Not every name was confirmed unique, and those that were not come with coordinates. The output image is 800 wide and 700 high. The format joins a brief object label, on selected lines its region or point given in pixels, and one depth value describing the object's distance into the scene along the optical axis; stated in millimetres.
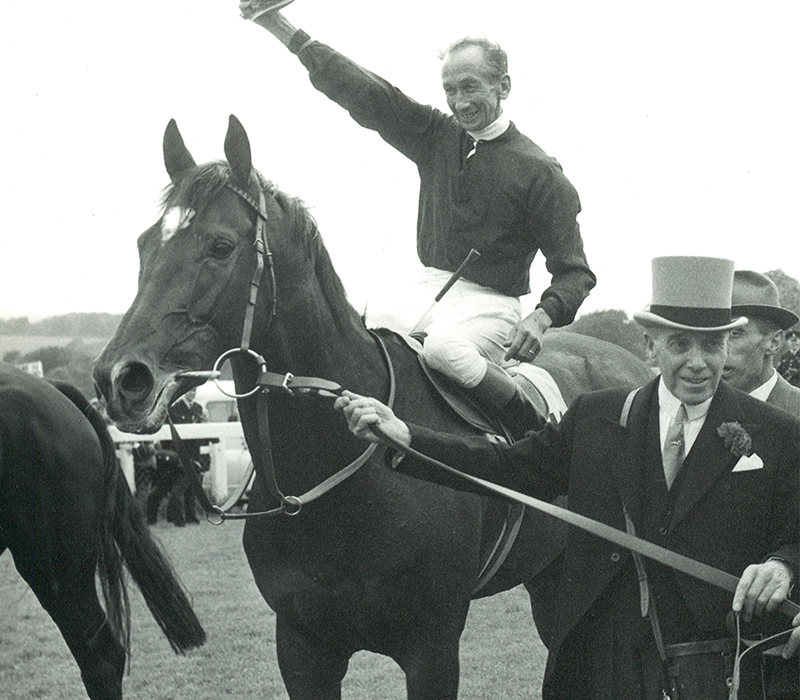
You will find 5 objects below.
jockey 4207
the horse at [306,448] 3350
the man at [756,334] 3932
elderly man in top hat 2744
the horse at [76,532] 5012
